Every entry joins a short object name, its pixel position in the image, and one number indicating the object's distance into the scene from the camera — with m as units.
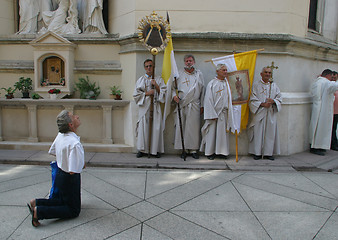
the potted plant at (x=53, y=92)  6.54
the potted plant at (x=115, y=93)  6.46
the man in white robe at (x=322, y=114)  6.41
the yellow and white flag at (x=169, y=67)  5.68
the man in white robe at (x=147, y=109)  5.86
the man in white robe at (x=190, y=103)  5.86
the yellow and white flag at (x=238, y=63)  5.75
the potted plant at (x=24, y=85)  6.72
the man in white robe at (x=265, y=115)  5.84
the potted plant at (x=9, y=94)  6.67
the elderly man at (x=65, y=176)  3.12
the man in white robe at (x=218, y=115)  5.78
